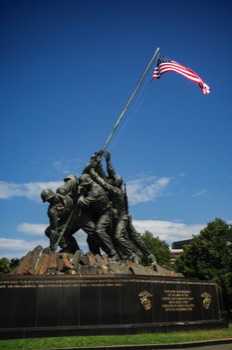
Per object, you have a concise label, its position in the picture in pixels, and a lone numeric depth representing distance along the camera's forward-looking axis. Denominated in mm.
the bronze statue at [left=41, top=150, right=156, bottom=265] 15094
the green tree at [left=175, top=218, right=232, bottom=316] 32969
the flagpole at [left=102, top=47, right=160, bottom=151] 16922
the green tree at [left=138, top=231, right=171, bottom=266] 43656
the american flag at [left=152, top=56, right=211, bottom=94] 17062
